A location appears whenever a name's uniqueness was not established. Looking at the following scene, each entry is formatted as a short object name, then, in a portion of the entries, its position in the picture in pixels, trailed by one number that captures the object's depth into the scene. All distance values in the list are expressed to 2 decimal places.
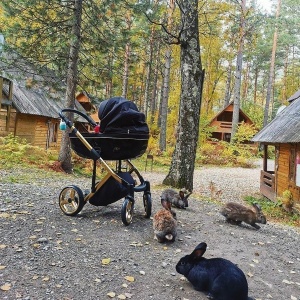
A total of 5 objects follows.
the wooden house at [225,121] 37.31
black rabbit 3.33
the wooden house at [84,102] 32.62
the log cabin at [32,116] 19.59
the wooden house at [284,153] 12.47
